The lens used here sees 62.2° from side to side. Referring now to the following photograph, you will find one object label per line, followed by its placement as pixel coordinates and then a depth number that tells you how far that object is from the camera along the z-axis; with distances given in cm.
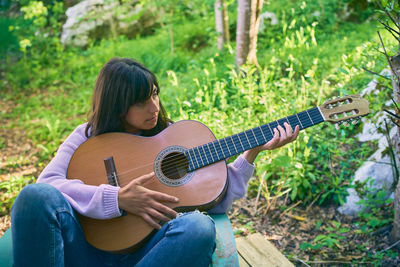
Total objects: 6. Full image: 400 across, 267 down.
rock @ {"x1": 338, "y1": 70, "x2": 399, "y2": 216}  248
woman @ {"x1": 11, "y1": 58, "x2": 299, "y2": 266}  154
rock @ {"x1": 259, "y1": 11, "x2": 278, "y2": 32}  532
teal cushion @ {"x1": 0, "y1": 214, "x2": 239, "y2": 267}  172
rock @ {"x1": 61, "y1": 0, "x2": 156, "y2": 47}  674
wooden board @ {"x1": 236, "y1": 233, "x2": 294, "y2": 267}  199
